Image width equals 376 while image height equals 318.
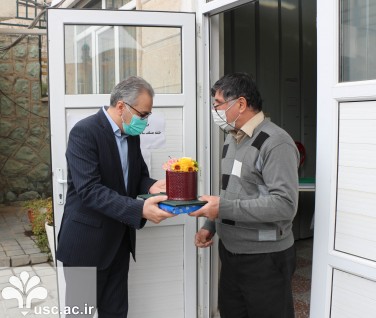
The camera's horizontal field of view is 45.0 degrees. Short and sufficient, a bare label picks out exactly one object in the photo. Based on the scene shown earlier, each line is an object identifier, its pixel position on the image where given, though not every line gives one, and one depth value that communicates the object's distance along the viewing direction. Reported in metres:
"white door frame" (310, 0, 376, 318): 2.06
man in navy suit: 2.21
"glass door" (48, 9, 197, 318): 2.86
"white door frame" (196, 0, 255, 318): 3.01
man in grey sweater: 2.00
